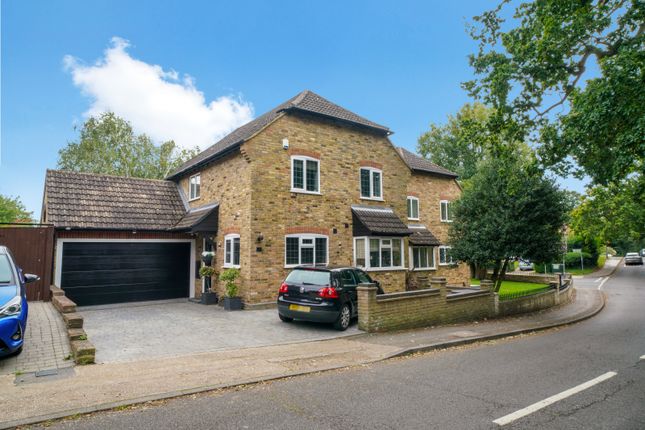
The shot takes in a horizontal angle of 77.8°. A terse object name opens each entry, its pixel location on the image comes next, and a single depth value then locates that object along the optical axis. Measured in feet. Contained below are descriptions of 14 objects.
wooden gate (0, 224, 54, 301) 45.93
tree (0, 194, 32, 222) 128.28
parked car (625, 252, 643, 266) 188.65
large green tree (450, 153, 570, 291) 51.78
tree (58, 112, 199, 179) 111.65
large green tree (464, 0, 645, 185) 30.14
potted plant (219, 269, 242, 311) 45.75
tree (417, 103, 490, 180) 146.20
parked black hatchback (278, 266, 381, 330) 33.75
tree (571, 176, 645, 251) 91.98
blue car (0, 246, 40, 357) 21.03
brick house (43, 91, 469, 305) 47.75
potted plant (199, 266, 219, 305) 51.03
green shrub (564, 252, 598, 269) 154.61
